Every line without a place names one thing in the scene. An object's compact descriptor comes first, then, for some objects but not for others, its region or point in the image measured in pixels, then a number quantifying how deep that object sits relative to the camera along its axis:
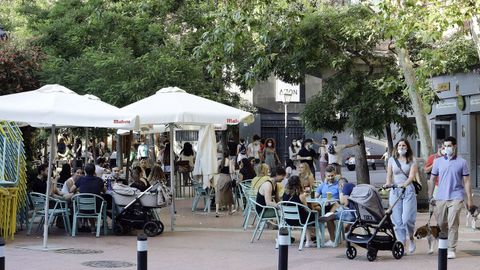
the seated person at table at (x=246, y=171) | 20.62
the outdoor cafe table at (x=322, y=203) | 14.29
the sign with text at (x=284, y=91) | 40.43
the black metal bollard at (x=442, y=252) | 8.77
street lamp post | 37.19
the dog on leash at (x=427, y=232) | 13.02
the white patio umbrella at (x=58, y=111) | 13.92
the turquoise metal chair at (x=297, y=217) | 13.75
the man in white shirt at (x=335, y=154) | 26.73
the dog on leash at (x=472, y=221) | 16.28
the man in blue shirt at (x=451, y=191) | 12.73
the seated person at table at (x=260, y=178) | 16.48
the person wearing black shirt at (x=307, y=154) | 28.55
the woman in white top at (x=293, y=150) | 35.00
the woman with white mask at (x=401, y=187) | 13.05
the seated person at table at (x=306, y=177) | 16.73
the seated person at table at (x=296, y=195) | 13.85
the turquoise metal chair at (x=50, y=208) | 15.49
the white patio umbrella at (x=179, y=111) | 16.34
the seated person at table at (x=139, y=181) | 16.42
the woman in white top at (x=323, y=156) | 30.23
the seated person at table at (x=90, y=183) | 15.48
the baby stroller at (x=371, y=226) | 12.58
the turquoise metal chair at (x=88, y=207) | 15.41
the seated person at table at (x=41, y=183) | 16.33
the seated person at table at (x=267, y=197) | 14.78
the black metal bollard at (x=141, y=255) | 8.12
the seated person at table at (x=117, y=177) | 20.59
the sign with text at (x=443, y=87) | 29.94
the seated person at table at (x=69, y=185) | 15.89
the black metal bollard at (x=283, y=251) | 8.48
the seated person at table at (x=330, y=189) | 14.66
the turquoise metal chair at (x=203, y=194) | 20.58
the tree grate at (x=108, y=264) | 12.02
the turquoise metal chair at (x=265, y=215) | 14.66
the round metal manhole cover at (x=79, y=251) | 13.44
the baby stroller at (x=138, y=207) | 15.57
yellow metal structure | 14.45
